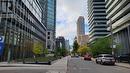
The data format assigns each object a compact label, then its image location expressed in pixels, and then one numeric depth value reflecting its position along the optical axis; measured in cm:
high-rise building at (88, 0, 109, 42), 5726
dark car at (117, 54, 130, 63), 1539
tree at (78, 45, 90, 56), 6383
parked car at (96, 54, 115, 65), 1427
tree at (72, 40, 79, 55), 6823
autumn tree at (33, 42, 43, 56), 2927
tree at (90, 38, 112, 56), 2637
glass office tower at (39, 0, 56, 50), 6149
